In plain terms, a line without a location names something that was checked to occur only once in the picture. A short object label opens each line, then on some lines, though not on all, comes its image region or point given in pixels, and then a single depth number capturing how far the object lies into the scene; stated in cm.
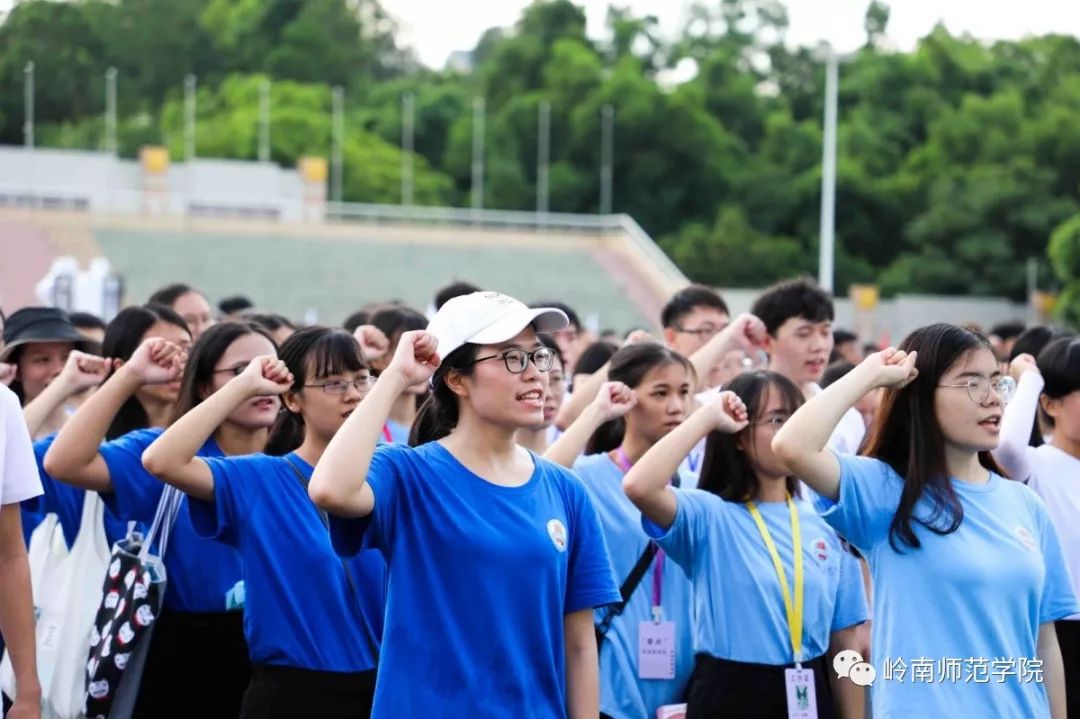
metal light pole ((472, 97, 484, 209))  6262
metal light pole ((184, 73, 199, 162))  5906
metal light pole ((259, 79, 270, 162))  6053
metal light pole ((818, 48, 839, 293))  2641
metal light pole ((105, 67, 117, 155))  6124
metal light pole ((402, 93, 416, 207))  6141
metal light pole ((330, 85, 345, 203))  6141
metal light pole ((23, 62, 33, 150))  6419
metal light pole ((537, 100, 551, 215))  6212
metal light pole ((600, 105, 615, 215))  6194
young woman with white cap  418
